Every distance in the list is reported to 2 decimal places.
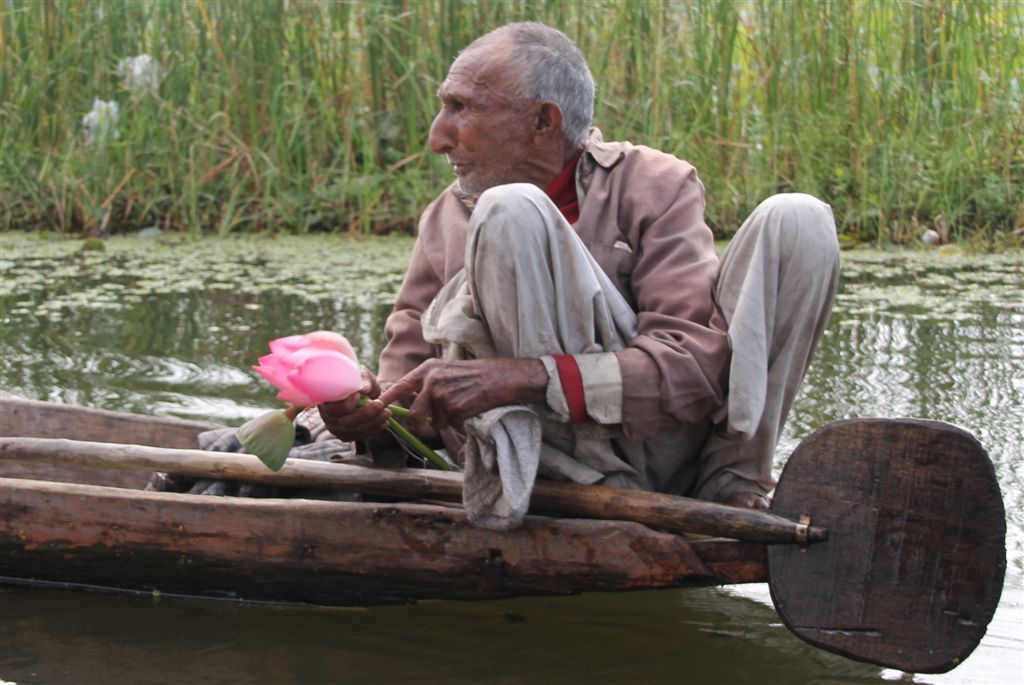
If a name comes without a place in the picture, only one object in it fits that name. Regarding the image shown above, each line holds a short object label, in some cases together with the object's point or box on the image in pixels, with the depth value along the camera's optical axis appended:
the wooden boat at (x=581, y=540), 4.50
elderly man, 4.81
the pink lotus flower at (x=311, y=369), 4.47
